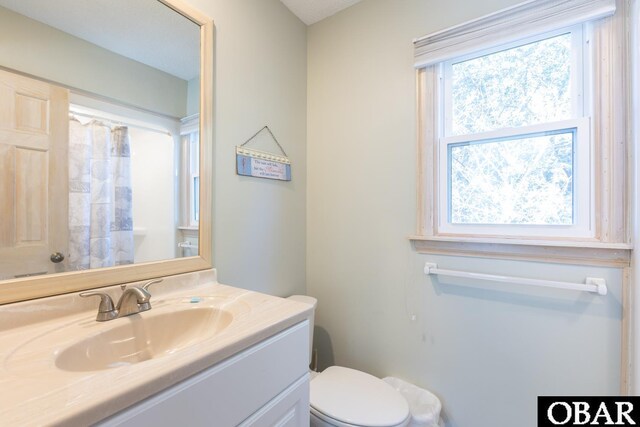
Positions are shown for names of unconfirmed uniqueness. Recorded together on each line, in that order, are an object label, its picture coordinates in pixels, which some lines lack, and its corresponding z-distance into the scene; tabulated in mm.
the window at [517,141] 1123
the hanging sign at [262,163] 1374
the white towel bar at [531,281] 1032
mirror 771
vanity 462
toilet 1080
